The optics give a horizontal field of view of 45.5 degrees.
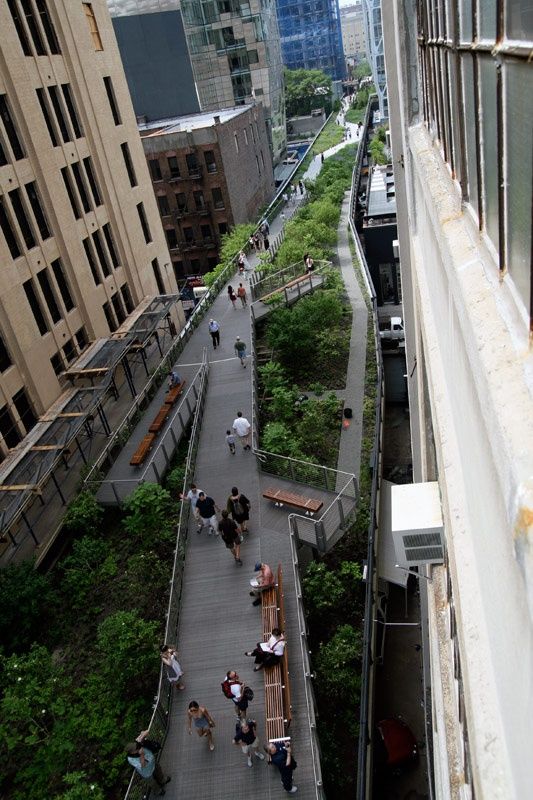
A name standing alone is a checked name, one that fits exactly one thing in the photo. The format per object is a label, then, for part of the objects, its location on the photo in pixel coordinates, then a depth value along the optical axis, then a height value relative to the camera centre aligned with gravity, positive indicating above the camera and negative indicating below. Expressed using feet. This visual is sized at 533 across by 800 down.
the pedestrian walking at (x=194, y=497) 50.96 -29.30
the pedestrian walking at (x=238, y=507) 47.88 -28.84
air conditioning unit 22.34 -15.22
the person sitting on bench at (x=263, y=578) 43.45 -30.61
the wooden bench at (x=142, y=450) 66.39 -33.34
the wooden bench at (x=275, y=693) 34.96 -31.93
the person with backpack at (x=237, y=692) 34.68 -29.80
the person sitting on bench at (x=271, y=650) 37.99 -30.57
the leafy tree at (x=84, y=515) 60.29 -34.38
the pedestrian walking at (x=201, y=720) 34.63 -30.95
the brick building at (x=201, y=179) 156.97 -23.16
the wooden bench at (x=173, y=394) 76.18 -33.04
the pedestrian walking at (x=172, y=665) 38.22 -30.75
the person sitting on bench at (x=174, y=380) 80.02 -32.71
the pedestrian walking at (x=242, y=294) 98.63 -30.43
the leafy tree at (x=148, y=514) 58.08 -34.01
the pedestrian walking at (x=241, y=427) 59.77 -29.37
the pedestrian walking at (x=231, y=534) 46.29 -29.74
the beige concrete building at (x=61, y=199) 69.51 -10.83
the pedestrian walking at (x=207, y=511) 48.96 -29.58
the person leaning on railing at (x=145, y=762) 32.63 -30.16
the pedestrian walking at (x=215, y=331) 84.93 -30.09
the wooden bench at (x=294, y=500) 50.72 -31.34
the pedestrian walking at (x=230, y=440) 60.80 -30.76
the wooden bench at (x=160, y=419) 71.15 -33.19
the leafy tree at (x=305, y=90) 357.00 -17.29
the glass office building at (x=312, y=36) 471.62 +12.39
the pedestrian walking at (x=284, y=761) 32.12 -30.93
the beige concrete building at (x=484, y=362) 6.15 -3.40
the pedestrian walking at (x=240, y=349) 79.20 -30.43
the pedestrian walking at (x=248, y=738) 33.30 -30.93
